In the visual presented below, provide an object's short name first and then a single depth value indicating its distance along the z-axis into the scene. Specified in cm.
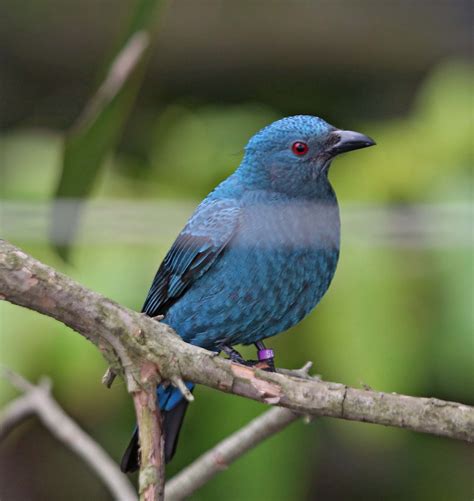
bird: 383
